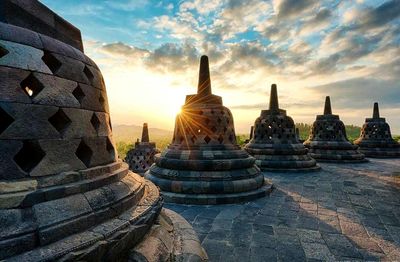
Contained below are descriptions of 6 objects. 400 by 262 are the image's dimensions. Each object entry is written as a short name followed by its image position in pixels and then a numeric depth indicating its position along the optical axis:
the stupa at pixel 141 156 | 16.73
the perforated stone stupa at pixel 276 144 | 11.48
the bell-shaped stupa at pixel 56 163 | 2.01
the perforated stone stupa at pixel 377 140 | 18.05
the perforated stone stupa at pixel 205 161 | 6.72
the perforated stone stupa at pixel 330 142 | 14.64
